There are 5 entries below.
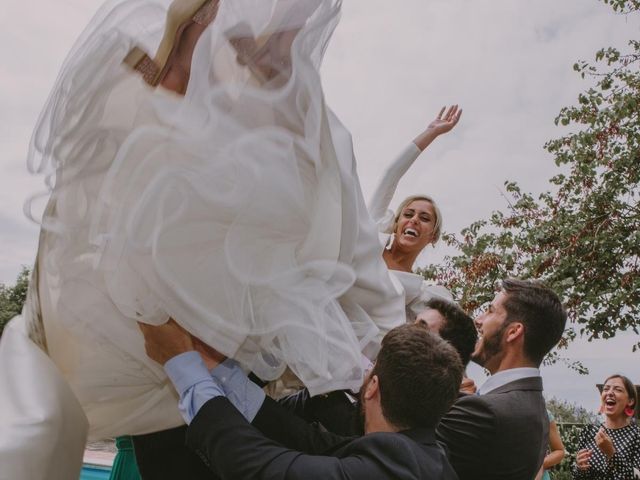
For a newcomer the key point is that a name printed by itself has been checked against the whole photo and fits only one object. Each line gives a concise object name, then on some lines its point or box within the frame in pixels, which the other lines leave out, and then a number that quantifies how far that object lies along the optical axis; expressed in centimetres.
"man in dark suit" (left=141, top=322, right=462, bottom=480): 146
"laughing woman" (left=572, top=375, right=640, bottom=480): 555
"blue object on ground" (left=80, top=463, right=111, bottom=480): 382
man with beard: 234
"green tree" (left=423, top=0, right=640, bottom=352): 880
